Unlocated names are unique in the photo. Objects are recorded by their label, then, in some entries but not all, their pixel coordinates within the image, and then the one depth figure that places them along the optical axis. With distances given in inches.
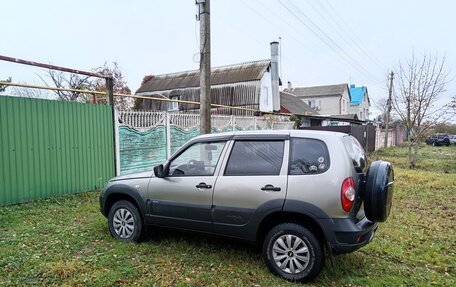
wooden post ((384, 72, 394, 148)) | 949.8
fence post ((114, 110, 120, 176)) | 320.8
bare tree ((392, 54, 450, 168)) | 593.9
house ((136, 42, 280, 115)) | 922.1
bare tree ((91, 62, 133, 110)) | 874.8
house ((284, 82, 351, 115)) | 1749.5
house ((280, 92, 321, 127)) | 1003.3
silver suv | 132.4
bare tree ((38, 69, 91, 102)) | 799.7
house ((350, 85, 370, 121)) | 2070.6
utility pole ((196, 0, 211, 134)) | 259.1
